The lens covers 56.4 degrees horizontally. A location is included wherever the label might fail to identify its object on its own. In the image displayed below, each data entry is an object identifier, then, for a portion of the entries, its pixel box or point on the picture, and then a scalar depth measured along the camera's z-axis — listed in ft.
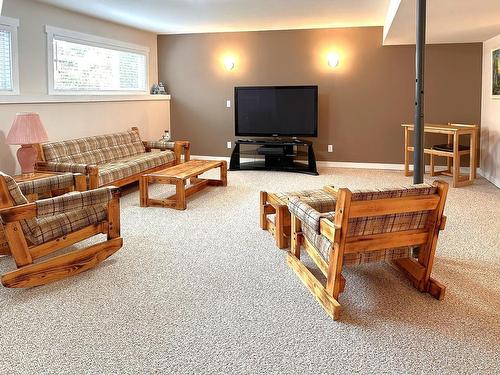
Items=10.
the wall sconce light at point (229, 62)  26.58
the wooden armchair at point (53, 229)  9.37
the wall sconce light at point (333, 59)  25.03
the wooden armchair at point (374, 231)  8.14
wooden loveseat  16.62
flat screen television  24.79
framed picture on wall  20.86
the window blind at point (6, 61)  16.49
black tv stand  24.48
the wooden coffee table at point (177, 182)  16.26
